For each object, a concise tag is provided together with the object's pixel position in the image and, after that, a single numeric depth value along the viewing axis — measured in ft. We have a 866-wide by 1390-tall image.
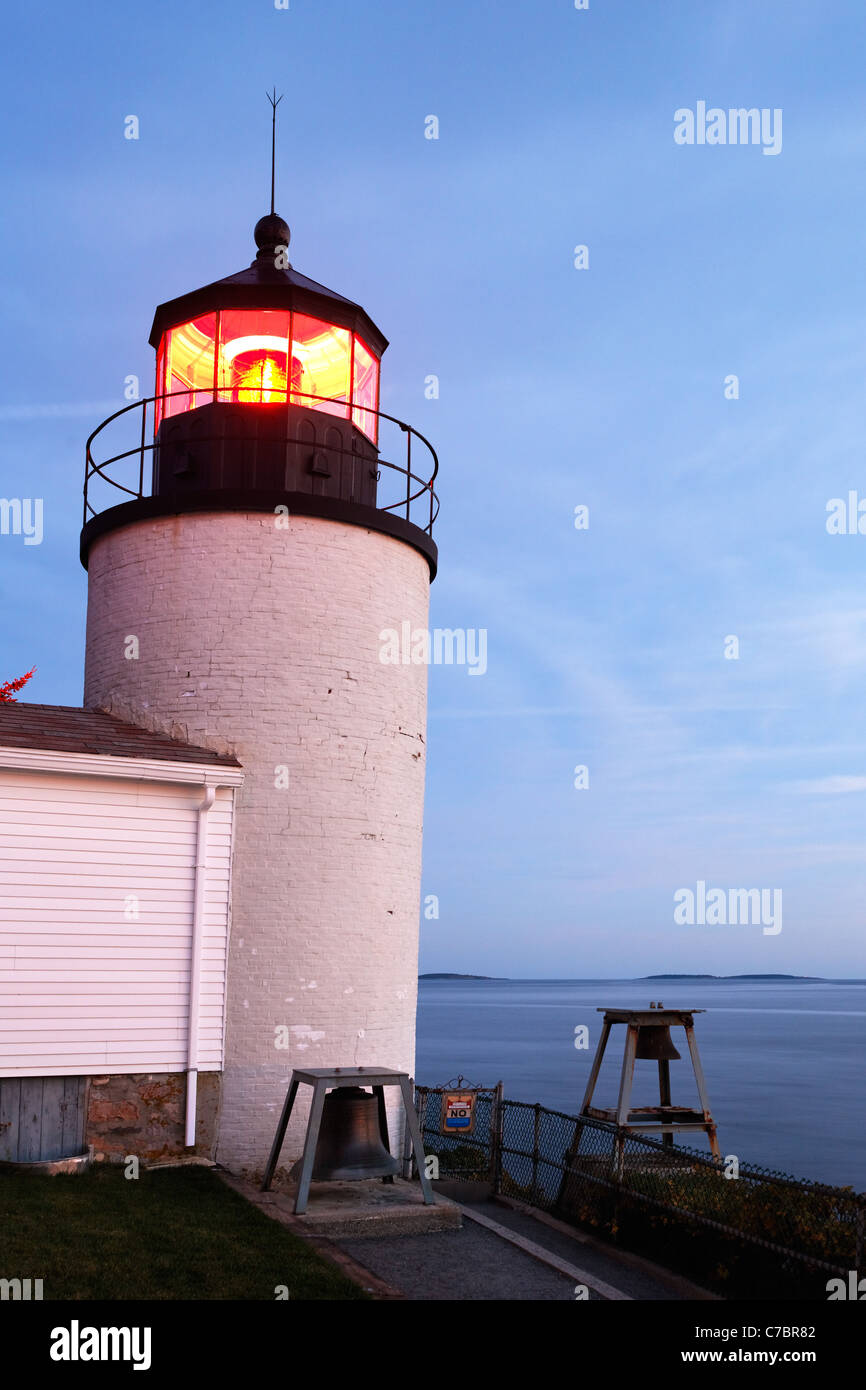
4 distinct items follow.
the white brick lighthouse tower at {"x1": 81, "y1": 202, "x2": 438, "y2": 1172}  38.99
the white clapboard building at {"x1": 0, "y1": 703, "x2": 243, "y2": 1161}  34.45
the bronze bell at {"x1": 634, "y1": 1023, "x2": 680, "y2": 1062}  46.52
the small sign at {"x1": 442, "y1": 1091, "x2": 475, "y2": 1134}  43.88
